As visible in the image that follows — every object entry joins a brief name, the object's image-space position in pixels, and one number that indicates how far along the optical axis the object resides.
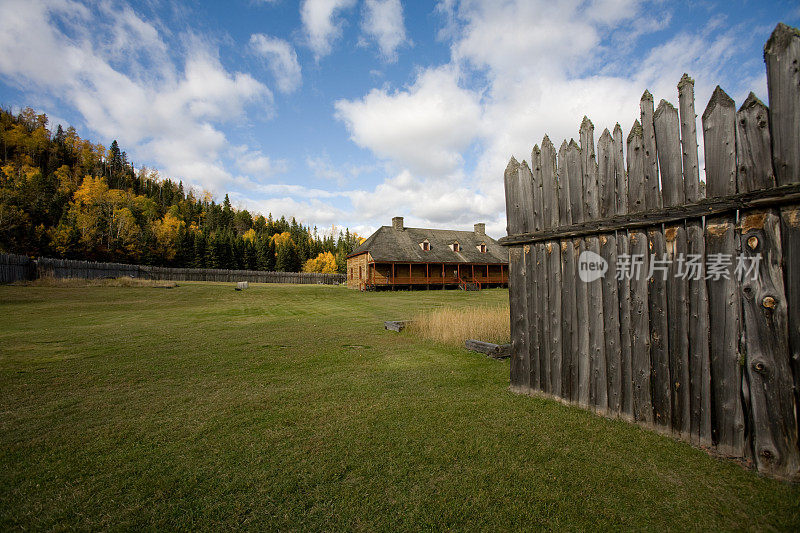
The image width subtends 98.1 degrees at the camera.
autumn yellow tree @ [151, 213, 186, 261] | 69.44
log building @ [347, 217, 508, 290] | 40.66
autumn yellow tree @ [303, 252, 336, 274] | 100.06
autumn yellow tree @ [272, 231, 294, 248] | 106.17
